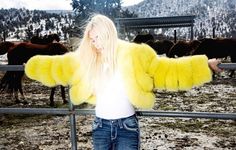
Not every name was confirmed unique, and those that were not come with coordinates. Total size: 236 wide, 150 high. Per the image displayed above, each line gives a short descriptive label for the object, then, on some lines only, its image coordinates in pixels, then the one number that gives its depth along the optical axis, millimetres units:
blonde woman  2742
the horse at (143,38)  23484
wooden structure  35625
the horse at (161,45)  23891
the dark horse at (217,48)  16938
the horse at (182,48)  18423
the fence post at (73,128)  3529
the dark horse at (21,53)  11082
